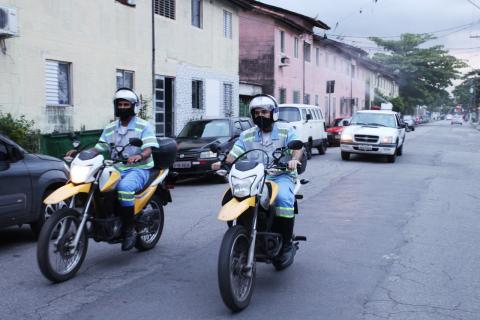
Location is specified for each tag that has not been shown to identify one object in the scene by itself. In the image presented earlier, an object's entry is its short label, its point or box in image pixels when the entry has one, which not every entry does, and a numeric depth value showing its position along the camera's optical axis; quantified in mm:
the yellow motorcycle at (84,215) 5094
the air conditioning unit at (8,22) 12055
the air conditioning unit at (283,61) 32312
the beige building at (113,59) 13367
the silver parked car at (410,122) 52356
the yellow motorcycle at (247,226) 4352
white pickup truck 18094
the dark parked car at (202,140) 12750
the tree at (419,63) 74688
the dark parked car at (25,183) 6422
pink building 31484
